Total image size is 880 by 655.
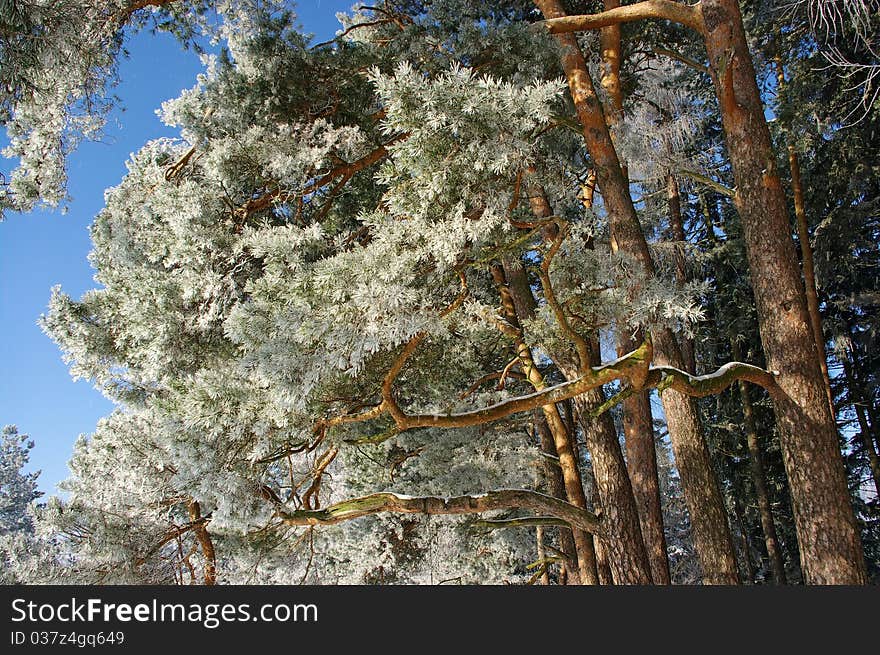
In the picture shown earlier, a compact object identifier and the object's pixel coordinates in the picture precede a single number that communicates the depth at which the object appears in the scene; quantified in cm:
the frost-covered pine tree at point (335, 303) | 331
